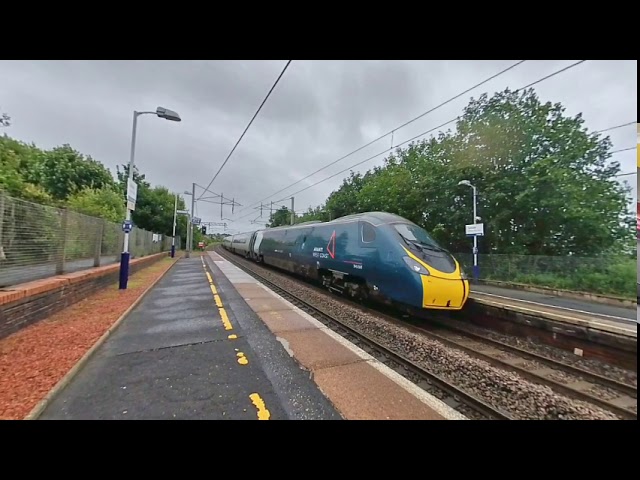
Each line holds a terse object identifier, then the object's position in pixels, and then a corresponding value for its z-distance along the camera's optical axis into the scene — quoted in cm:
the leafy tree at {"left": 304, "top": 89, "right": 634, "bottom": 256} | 1523
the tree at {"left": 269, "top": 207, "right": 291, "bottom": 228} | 6506
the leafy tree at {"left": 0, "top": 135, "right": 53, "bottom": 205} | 897
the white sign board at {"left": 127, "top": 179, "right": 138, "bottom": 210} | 938
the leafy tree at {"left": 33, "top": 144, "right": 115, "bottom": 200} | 2203
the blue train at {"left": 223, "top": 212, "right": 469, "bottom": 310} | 634
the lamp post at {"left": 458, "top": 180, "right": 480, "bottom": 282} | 1773
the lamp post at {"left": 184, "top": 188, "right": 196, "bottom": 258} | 3014
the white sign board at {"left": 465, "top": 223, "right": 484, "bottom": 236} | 1739
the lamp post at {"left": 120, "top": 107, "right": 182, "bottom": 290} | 921
